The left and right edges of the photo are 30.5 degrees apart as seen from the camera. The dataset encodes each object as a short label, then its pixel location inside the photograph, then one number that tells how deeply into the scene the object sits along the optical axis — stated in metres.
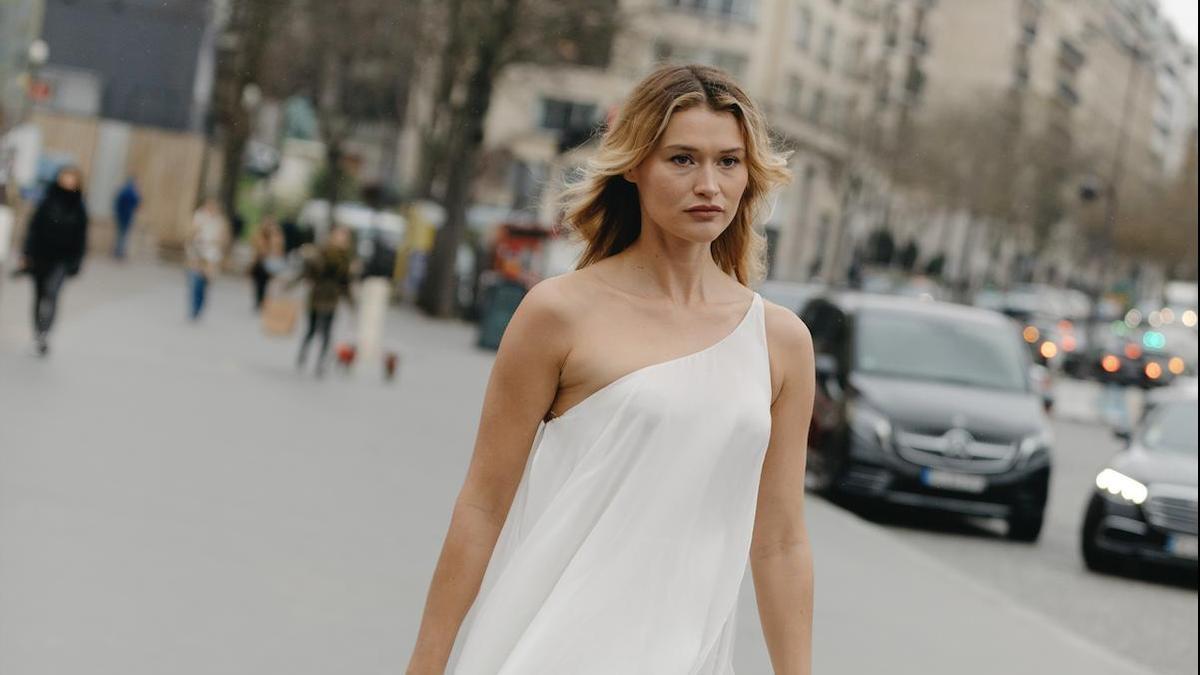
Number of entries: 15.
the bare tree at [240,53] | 48.50
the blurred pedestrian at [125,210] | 43.19
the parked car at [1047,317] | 55.56
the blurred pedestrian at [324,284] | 22.47
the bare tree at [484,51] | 41.25
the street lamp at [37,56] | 19.48
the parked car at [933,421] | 16.02
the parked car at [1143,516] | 14.51
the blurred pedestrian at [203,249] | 27.47
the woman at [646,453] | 3.18
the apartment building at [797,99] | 82.06
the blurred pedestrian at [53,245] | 18.36
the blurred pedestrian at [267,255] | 32.86
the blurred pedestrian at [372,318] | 25.73
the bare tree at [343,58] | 46.66
